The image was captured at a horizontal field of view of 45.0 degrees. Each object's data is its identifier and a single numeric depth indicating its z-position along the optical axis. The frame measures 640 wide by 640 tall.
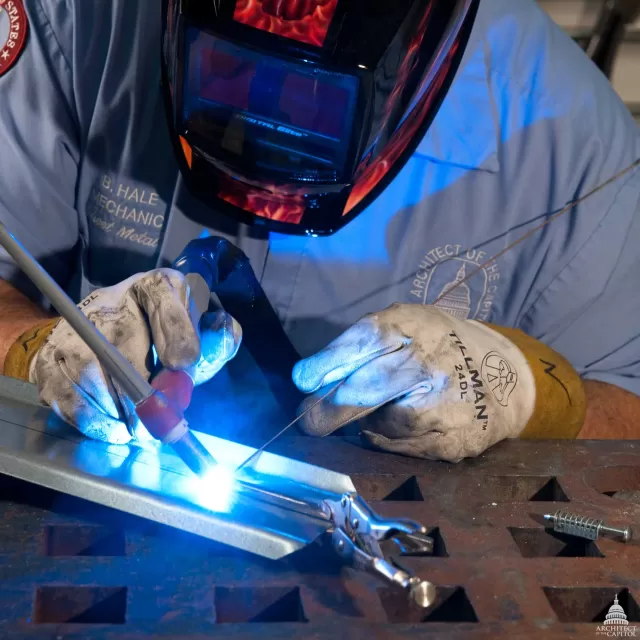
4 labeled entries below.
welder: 1.08
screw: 0.93
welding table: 0.75
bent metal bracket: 0.82
